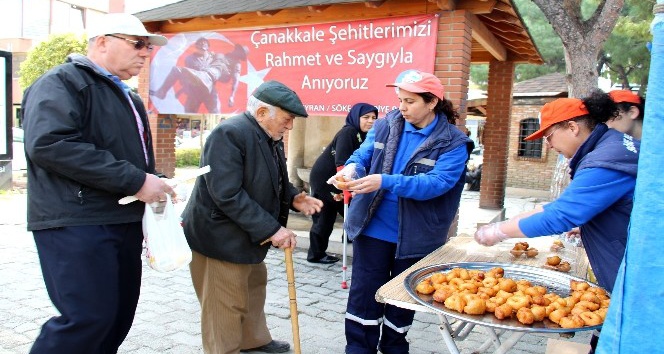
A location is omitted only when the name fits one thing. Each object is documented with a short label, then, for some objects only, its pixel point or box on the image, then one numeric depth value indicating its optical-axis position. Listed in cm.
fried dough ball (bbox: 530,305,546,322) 204
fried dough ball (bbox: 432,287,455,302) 219
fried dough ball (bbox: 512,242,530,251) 327
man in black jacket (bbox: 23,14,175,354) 225
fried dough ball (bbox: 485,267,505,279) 261
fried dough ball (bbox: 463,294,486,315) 207
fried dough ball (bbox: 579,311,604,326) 199
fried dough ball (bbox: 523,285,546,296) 230
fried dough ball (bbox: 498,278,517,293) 239
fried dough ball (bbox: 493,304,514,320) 209
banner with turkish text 620
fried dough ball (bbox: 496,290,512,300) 224
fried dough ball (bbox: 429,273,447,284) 241
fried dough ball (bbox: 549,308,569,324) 205
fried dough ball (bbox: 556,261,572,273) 289
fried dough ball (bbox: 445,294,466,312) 208
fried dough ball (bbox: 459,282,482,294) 229
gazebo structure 605
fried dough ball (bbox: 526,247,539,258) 321
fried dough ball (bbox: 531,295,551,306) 217
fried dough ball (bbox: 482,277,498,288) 241
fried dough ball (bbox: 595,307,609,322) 204
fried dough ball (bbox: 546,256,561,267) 294
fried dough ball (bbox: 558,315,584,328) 198
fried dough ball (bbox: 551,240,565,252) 348
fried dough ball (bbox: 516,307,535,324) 202
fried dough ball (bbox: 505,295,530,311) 213
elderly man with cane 296
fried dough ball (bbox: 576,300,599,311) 212
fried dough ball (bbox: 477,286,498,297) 227
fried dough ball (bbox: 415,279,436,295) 230
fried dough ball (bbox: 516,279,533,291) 241
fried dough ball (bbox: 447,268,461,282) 246
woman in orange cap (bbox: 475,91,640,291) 218
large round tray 197
